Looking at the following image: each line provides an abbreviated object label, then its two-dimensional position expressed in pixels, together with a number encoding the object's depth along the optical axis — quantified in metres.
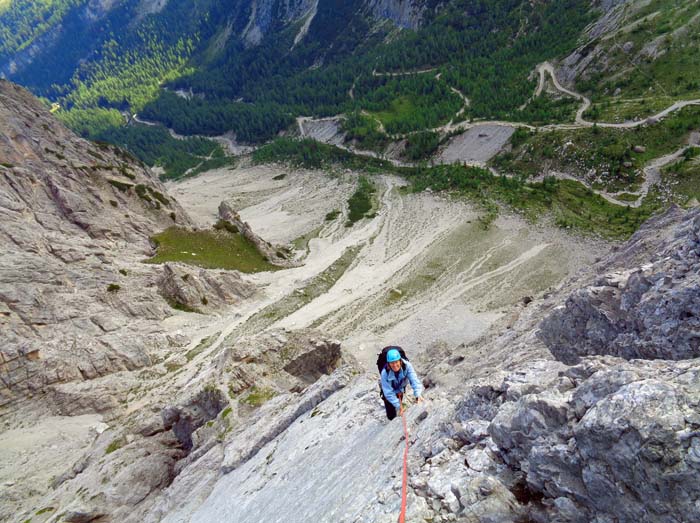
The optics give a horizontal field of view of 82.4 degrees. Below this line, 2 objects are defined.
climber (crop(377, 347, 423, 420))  13.23
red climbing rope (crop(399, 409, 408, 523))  9.11
